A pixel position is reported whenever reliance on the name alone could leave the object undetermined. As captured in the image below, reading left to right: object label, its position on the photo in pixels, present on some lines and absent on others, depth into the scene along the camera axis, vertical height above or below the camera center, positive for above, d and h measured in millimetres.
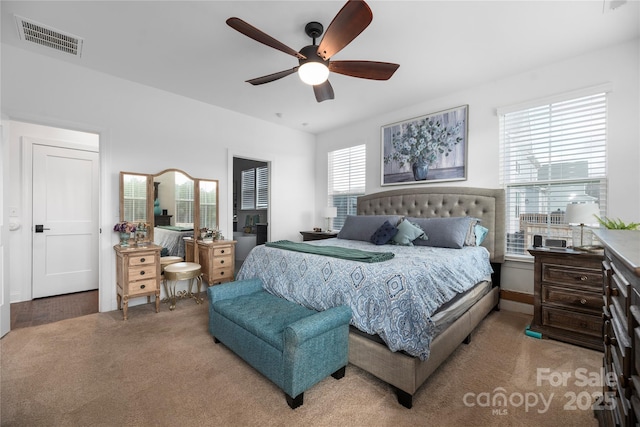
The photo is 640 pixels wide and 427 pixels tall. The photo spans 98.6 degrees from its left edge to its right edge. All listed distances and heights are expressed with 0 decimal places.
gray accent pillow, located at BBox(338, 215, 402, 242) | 3688 -196
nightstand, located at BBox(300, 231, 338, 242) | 4809 -405
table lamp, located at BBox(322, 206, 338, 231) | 4984 -1
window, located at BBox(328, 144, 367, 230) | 5039 +624
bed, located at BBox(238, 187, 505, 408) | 1718 -620
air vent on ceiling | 2449 +1656
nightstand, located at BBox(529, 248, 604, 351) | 2392 -760
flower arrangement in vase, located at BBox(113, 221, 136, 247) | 3242 -223
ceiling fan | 1784 +1259
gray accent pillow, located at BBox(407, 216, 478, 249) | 3096 -223
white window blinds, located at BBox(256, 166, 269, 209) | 7102 +644
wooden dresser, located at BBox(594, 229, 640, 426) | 743 -393
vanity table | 3172 -189
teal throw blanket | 2268 -371
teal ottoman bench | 1661 -854
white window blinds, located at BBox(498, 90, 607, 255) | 2867 +561
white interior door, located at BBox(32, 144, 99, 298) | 3754 -135
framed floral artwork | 3756 +950
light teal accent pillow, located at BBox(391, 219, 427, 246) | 3297 -274
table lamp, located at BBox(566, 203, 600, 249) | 2537 -2
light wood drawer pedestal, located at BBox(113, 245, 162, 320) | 3088 -715
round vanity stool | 3343 -796
